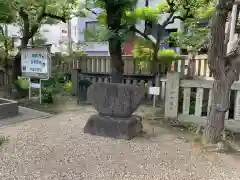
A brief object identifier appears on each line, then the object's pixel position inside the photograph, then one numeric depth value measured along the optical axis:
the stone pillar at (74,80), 7.09
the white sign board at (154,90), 4.77
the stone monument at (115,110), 3.53
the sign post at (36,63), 5.74
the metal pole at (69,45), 8.68
